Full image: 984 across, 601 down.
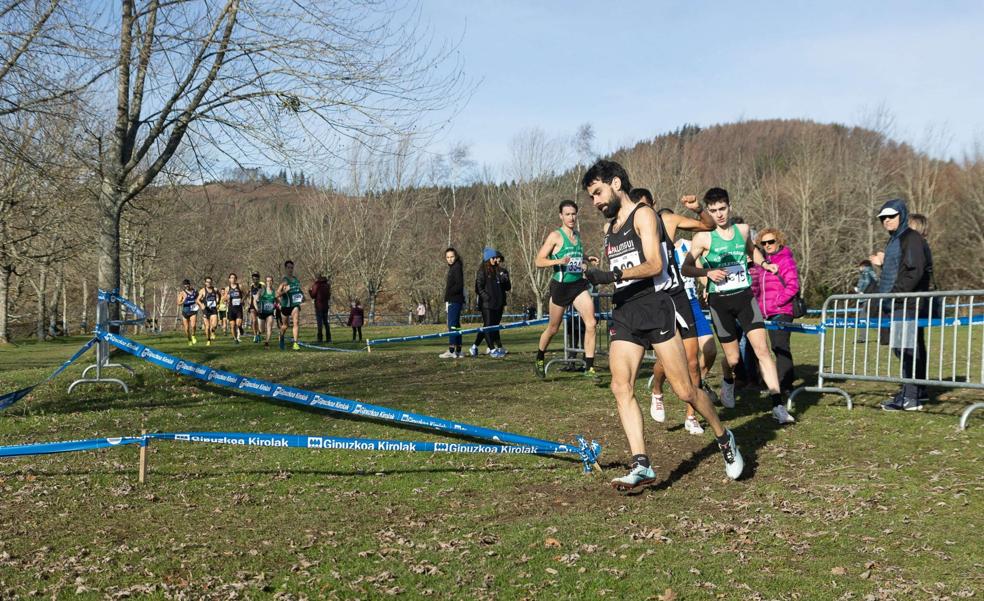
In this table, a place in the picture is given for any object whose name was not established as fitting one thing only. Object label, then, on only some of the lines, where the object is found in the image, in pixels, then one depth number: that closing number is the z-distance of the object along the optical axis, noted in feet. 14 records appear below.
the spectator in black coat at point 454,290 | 56.39
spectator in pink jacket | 35.42
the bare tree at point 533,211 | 210.79
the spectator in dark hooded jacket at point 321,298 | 80.24
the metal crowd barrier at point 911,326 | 28.58
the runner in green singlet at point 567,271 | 36.83
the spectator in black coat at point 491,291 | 55.47
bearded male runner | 20.27
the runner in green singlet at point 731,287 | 28.58
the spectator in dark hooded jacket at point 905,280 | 30.32
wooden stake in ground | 21.53
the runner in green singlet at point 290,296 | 66.28
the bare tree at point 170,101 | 41.91
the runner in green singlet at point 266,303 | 73.72
